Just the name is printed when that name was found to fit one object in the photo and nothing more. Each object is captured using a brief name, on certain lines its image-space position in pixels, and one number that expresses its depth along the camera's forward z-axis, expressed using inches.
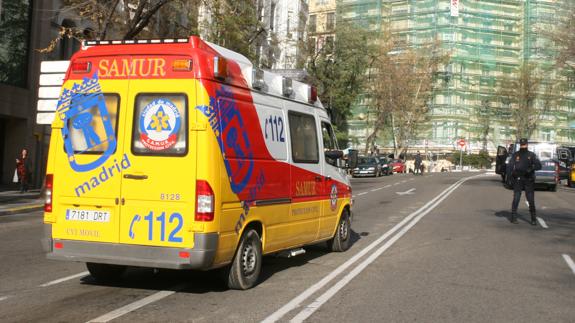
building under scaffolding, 2743.6
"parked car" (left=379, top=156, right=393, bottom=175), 1959.9
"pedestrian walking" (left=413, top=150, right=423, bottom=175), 1928.5
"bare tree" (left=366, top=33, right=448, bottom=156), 2362.2
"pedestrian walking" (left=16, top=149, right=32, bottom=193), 845.8
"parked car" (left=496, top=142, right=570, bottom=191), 1112.2
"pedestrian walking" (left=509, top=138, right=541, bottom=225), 563.5
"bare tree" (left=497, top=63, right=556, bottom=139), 2640.3
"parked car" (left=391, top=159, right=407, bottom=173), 2371.8
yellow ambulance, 245.4
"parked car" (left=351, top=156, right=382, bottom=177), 1755.7
